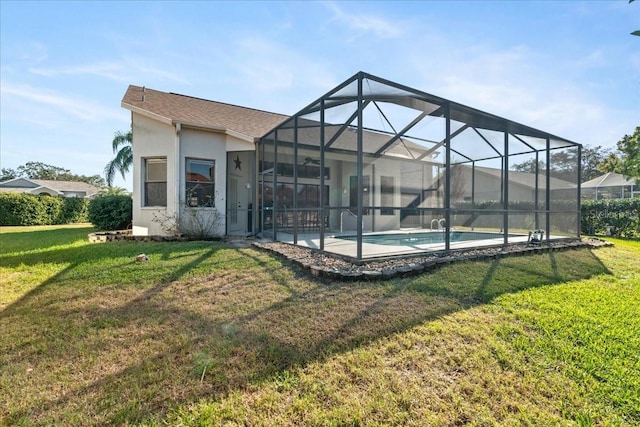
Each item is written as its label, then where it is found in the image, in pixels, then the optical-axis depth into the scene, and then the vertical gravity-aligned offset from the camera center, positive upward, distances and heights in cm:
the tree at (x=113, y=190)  2031 +132
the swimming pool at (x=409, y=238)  736 -68
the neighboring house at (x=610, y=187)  2311 +210
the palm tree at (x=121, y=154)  2103 +389
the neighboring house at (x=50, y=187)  3622 +281
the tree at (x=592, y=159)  3556 +645
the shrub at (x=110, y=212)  1169 -9
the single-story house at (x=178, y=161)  952 +159
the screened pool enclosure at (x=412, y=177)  698 +104
